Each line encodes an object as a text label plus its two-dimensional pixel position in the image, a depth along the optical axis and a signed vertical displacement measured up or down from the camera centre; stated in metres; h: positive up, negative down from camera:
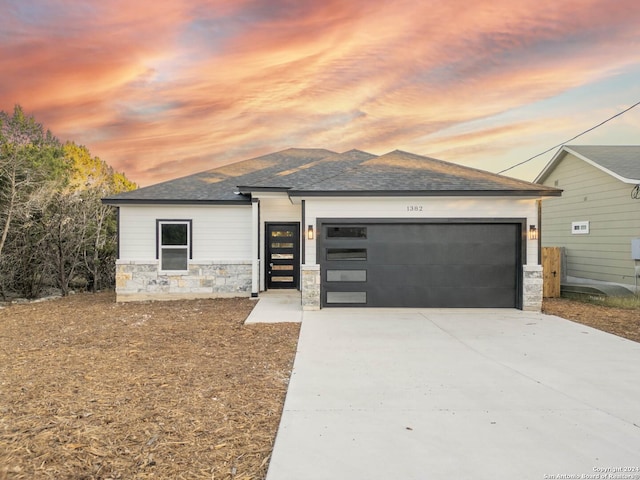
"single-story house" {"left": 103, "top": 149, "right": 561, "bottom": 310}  8.45 +0.05
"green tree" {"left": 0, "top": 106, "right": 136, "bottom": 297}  10.45 +0.50
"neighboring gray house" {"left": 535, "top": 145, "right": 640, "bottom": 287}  10.38 +1.01
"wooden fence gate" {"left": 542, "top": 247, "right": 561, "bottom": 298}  10.78 -0.95
